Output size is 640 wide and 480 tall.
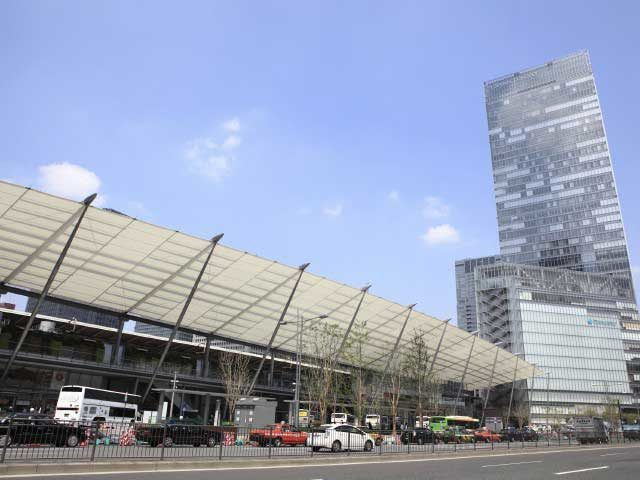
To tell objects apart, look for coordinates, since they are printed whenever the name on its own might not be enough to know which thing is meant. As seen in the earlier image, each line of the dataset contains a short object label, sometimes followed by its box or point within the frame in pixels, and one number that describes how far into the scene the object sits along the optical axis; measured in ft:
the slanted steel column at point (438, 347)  216.17
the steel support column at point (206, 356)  187.01
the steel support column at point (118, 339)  165.37
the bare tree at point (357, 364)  184.34
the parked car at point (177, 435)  63.57
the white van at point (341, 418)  176.51
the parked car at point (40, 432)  52.52
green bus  204.33
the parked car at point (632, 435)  183.69
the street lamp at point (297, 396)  125.18
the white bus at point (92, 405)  120.98
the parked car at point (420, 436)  125.25
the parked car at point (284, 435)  96.30
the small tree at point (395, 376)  211.82
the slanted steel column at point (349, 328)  171.05
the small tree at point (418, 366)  208.03
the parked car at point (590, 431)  147.84
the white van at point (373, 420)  215.18
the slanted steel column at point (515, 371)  281.54
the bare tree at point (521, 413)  330.59
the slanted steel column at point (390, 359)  204.64
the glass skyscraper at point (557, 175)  531.50
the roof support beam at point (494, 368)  264.95
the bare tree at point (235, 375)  193.44
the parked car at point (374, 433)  101.24
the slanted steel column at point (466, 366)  241.47
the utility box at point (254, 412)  128.47
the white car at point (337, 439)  88.53
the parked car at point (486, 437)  168.76
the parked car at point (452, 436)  152.56
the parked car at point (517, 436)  158.42
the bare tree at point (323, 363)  171.36
